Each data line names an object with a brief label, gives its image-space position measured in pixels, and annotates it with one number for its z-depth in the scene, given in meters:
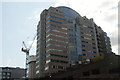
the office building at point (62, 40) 73.18
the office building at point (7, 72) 115.38
